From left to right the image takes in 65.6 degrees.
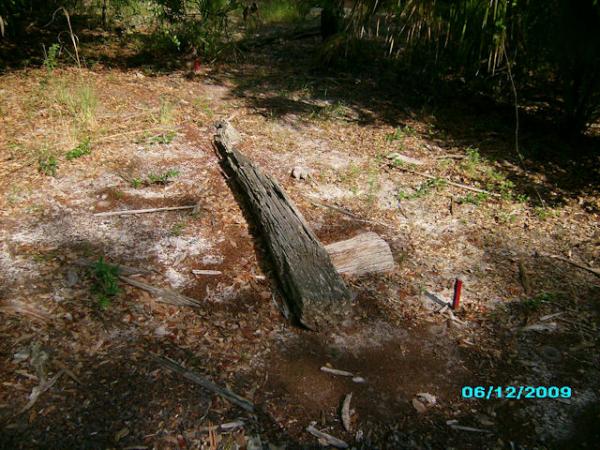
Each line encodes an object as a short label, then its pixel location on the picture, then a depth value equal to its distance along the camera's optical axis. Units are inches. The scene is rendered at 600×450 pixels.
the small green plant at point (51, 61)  216.1
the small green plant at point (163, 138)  195.9
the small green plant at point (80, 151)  177.0
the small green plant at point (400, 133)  220.1
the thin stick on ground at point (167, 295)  120.5
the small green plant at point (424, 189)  177.2
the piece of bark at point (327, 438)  91.3
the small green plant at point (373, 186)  174.4
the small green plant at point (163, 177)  169.9
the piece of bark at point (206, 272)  131.4
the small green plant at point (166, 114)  211.9
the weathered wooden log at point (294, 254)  115.0
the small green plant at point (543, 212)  169.6
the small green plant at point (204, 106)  226.1
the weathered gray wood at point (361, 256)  136.4
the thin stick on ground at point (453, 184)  181.9
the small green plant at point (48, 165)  167.0
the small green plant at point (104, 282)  117.6
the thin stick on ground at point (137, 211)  150.3
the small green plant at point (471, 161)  197.5
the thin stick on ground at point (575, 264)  144.3
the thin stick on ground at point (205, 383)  97.1
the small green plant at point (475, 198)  175.9
